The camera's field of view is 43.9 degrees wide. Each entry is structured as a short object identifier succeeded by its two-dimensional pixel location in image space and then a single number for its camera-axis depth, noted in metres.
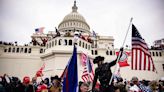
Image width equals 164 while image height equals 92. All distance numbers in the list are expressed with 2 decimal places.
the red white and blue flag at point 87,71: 11.08
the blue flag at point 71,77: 3.53
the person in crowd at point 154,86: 4.94
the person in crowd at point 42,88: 4.57
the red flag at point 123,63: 14.90
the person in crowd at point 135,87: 4.56
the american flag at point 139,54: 5.56
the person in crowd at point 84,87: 3.77
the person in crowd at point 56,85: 4.59
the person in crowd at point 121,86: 5.10
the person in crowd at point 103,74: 4.98
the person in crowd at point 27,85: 6.42
